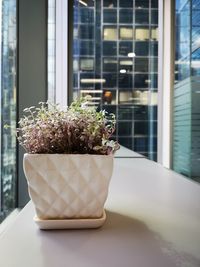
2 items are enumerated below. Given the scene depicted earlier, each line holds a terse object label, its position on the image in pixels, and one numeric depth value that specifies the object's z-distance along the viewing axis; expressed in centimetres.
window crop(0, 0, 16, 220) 162
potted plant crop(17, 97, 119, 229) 68
